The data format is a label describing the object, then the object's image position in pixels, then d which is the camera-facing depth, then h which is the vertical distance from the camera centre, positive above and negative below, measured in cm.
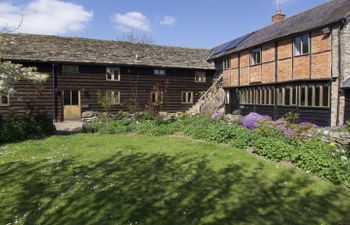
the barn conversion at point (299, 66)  1620 +222
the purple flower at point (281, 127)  1225 -117
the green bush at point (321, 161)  814 -185
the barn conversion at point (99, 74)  2461 +246
